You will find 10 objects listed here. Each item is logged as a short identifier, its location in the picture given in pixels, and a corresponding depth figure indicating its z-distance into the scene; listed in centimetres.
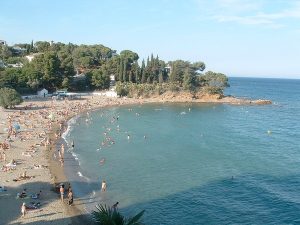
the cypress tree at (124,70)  9856
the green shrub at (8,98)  6109
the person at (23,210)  2333
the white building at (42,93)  8029
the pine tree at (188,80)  9538
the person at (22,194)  2630
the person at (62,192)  2652
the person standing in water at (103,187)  2948
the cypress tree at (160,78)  9944
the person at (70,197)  2612
